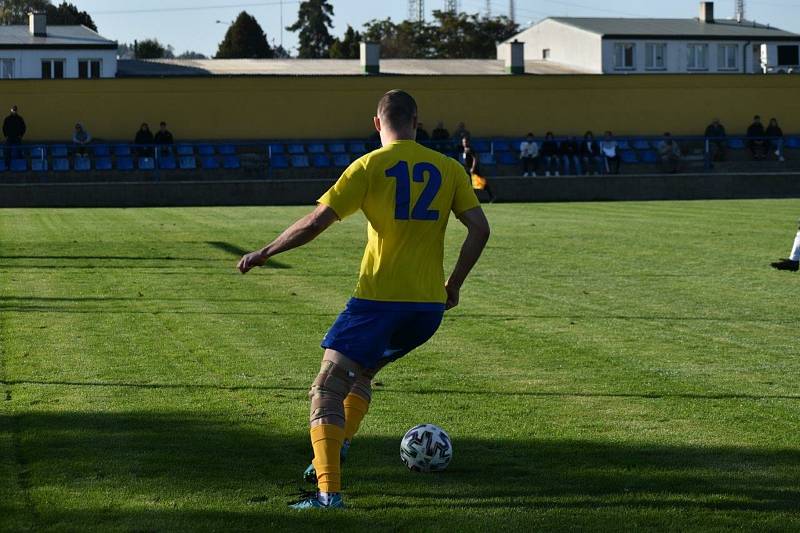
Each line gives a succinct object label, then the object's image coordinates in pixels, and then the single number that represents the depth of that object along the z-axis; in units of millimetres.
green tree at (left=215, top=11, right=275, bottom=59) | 115812
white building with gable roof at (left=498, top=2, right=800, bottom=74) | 73438
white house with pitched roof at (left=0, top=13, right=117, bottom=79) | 60000
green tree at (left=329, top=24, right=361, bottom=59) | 113669
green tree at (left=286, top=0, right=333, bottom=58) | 133000
